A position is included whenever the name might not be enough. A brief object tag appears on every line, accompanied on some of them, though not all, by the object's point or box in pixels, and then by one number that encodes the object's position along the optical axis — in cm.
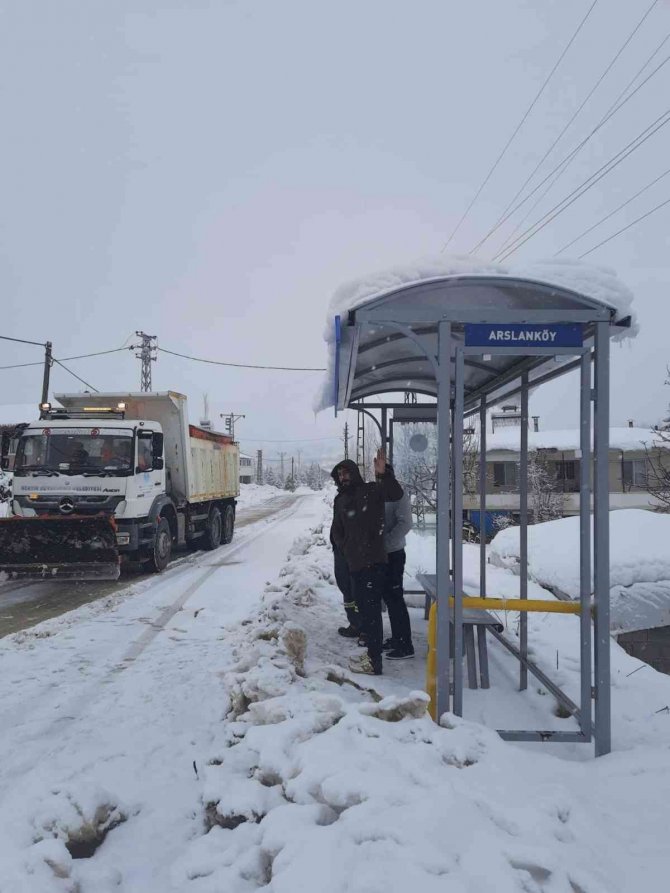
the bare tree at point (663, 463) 1785
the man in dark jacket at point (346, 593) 553
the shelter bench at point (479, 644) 454
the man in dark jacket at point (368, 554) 462
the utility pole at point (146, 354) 3359
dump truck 862
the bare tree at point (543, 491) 2889
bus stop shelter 352
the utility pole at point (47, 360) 2275
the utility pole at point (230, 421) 6912
